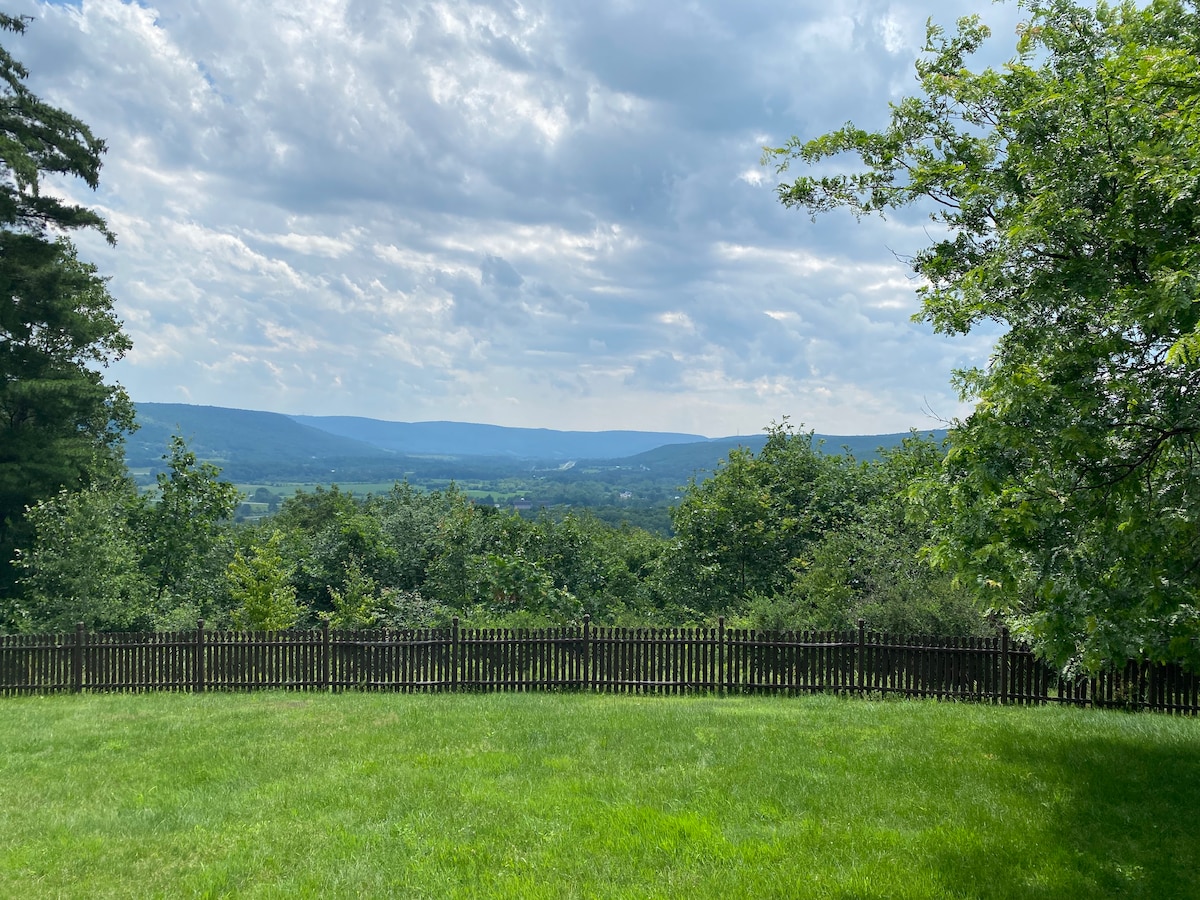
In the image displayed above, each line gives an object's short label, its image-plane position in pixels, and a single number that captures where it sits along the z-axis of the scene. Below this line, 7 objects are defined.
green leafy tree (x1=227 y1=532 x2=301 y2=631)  20.69
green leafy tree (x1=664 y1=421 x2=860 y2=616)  26.80
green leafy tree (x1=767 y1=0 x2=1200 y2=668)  5.49
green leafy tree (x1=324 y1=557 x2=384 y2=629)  21.83
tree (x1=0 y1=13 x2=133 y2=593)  26.25
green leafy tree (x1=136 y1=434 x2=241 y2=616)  29.56
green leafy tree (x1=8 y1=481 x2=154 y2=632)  20.62
